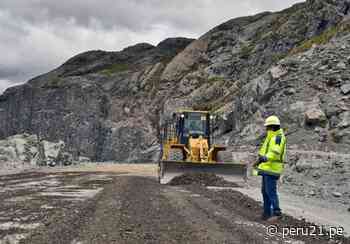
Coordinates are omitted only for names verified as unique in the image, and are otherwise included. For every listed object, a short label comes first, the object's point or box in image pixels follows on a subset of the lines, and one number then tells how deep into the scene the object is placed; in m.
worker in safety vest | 8.22
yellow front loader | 16.39
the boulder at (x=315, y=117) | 21.86
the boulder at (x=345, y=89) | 22.45
